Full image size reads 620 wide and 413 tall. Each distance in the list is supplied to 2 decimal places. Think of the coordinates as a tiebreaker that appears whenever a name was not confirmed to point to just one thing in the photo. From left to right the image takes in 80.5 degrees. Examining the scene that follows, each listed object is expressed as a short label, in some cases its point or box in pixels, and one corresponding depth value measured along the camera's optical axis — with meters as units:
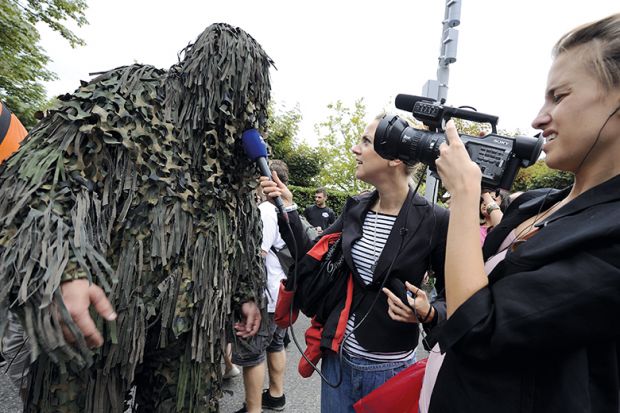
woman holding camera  0.74
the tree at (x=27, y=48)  7.65
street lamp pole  4.37
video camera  1.05
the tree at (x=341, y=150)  15.41
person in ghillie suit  1.02
